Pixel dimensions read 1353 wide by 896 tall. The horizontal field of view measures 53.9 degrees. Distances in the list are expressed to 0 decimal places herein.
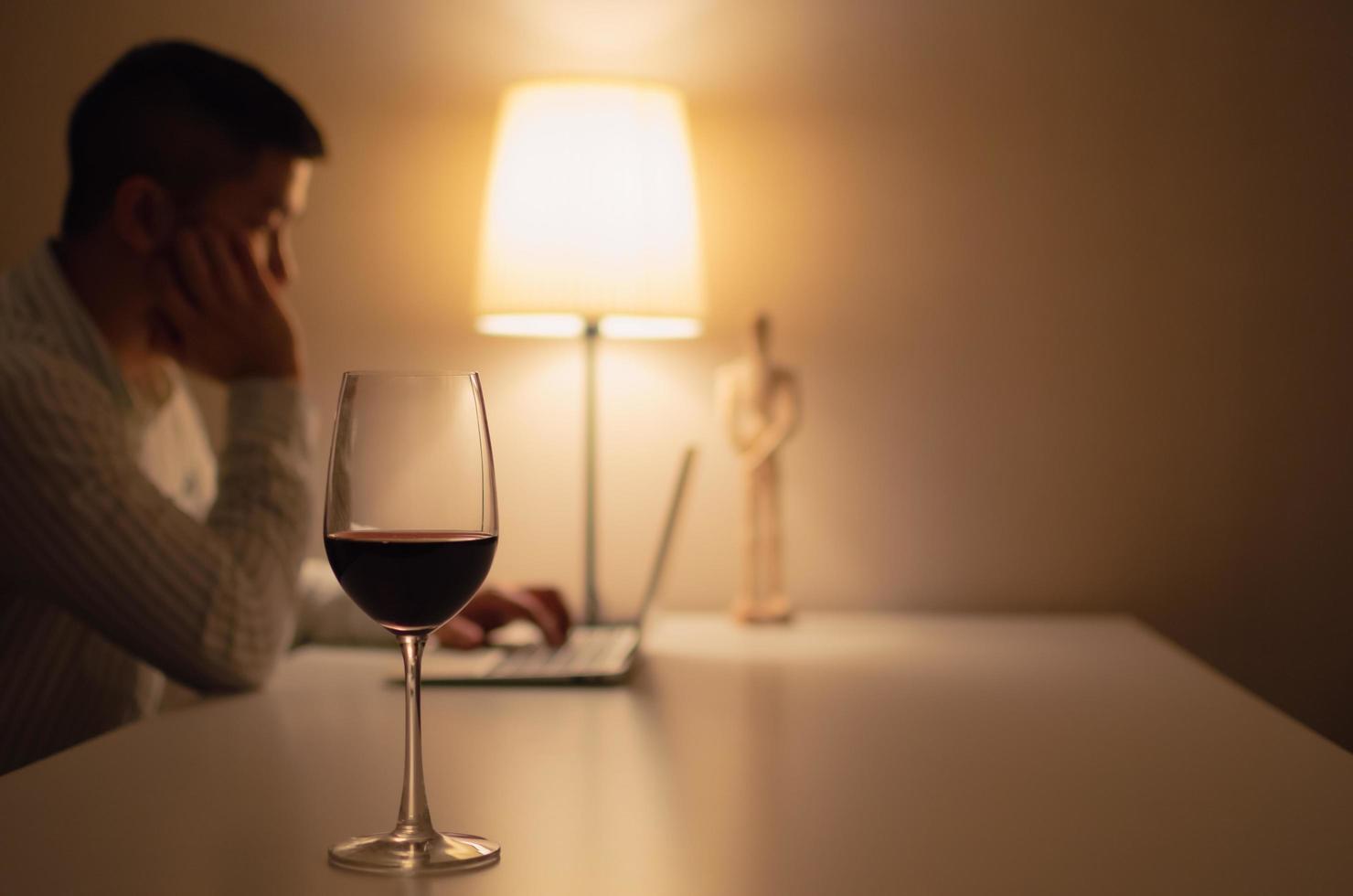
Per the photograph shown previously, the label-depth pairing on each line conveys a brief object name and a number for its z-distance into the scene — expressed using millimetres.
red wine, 621
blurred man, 1115
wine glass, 622
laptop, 1175
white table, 627
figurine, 1615
